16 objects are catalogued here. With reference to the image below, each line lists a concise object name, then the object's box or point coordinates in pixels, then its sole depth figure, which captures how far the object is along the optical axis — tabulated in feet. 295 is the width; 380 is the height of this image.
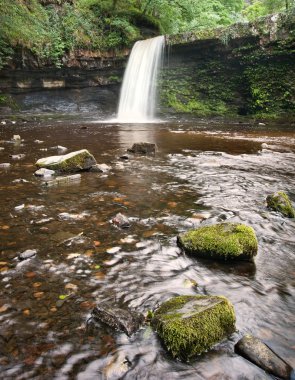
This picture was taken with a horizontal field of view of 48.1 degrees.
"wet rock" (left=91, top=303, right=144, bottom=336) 6.97
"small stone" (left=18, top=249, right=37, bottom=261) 9.73
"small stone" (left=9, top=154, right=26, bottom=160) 24.27
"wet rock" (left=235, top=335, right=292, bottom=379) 5.84
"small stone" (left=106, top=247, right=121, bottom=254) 10.42
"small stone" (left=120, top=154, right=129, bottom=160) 24.72
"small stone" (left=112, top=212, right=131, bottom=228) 12.30
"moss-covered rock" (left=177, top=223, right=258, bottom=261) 9.82
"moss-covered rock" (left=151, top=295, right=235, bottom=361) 6.23
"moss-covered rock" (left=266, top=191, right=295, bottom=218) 13.43
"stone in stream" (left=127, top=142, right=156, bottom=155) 27.27
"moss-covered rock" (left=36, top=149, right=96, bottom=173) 19.89
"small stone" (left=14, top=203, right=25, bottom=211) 13.75
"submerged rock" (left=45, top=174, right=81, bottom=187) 17.58
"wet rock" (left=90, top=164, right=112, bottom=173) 20.42
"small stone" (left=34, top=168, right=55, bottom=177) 19.11
